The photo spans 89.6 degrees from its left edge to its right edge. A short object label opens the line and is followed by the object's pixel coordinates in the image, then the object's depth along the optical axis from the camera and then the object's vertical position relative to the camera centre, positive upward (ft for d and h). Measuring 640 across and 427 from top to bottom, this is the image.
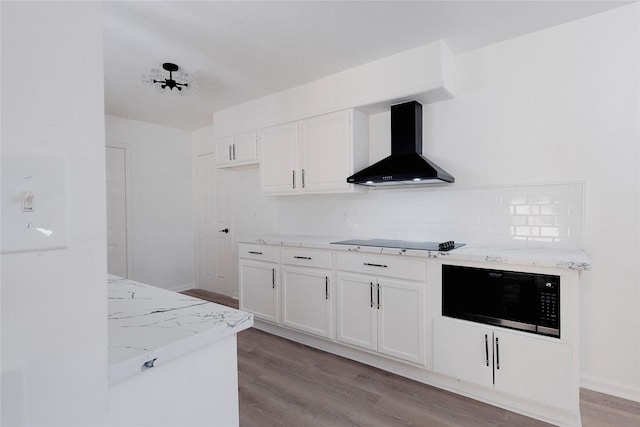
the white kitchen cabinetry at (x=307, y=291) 9.19 -2.40
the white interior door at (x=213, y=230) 15.26 -0.92
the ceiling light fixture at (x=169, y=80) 8.86 +3.75
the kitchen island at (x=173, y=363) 2.11 -1.11
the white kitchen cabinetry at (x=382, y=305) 7.64 -2.43
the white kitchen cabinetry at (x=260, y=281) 10.33 -2.33
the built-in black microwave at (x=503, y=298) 6.16 -1.86
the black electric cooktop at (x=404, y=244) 7.70 -0.94
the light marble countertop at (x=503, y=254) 5.98 -0.98
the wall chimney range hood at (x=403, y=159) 8.38 +1.36
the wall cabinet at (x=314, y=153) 9.68 +1.84
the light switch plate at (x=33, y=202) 1.30 +0.05
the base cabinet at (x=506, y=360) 6.03 -3.09
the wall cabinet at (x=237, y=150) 12.17 +2.40
